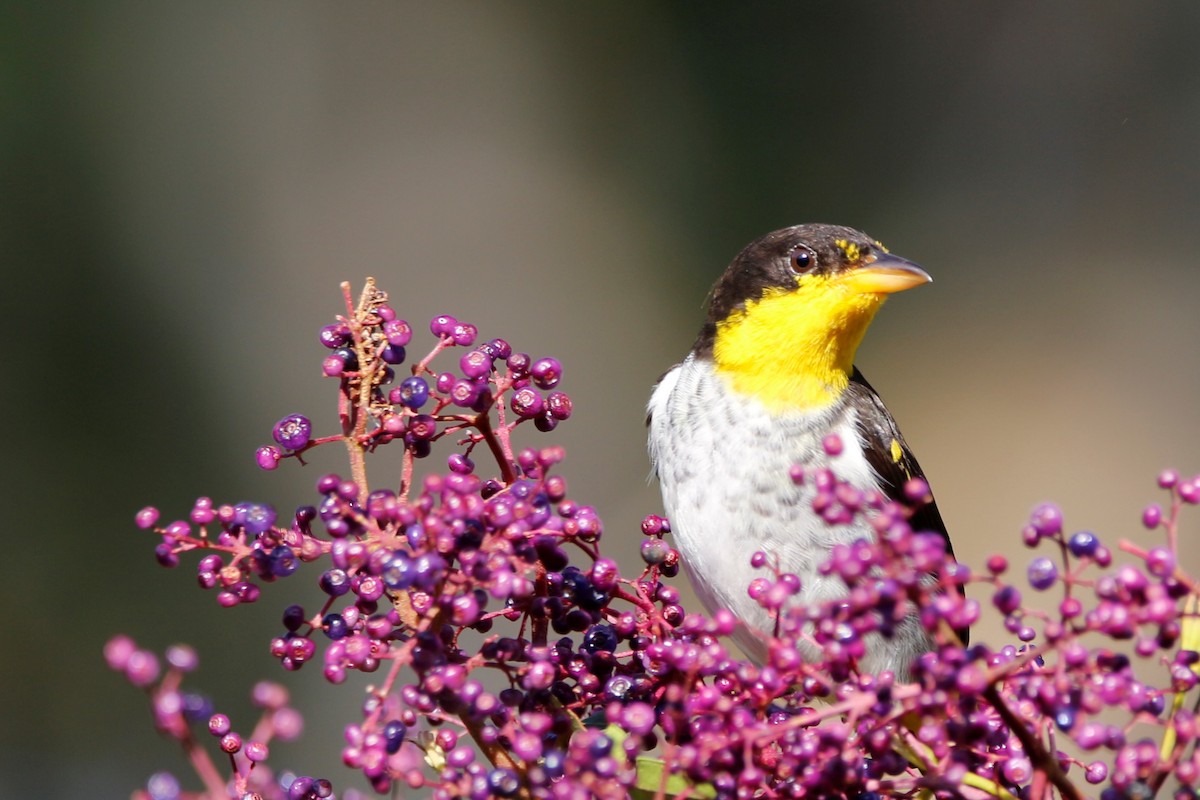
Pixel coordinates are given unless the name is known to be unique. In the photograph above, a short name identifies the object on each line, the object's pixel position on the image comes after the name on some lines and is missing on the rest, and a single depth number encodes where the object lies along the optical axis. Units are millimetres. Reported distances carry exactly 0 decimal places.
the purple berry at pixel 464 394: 2500
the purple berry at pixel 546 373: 2518
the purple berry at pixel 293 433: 2506
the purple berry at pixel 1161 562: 2461
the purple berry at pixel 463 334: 2516
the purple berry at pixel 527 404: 2519
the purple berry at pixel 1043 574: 2470
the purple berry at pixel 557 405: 2523
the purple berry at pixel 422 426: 2502
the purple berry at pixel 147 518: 2501
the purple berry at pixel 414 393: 2498
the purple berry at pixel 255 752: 2498
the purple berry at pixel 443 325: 2516
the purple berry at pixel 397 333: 2505
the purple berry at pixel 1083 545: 2470
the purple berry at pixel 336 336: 2506
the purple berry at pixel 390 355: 2506
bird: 2628
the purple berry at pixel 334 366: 2499
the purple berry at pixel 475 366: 2503
